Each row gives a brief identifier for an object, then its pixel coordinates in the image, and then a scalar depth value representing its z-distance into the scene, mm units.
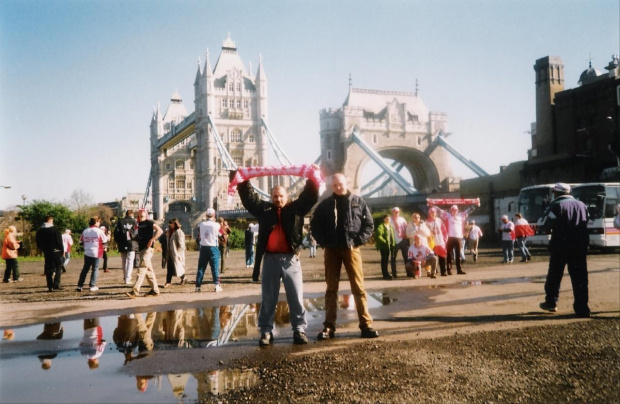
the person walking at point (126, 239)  11344
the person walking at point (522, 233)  15151
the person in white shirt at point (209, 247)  9695
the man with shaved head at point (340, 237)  5387
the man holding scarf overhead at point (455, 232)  11594
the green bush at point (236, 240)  30777
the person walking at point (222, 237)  13883
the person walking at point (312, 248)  21392
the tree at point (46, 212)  30703
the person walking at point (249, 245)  16409
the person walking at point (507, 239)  14704
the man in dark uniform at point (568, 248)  5980
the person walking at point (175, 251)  10891
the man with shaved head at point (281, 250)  5129
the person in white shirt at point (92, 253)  10350
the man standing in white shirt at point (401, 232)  11977
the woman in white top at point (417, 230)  11195
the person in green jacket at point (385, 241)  10883
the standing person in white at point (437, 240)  11375
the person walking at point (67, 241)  16134
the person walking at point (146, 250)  9084
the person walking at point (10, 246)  12113
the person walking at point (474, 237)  16703
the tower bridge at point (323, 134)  63581
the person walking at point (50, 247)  10680
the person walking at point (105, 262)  16428
